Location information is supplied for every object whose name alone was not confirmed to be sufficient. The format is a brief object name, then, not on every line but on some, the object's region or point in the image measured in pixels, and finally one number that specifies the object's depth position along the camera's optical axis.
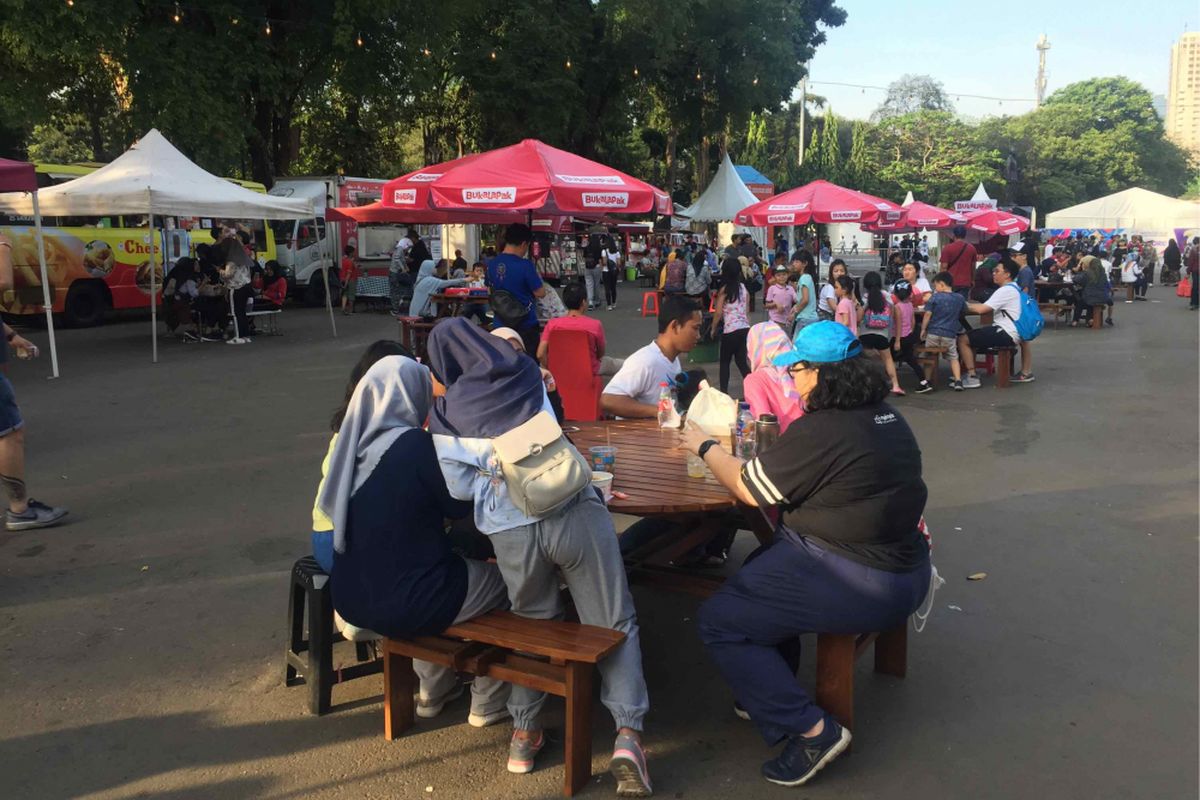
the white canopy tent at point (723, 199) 24.95
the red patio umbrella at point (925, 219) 21.07
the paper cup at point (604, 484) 3.54
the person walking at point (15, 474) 5.60
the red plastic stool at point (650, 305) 19.53
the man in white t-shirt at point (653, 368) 5.13
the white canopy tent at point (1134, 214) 40.69
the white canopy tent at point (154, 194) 12.20
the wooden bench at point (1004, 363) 10.88
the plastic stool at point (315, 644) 3.48
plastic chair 6.49
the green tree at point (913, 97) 92.44
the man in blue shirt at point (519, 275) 8.52
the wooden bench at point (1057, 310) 17.58
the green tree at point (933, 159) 61.75
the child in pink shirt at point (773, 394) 4.63
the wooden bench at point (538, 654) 2.99
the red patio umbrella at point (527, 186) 8.65
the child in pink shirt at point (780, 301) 10.72
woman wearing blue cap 3.09
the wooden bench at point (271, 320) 15.30
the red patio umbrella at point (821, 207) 15.52
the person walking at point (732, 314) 9.49
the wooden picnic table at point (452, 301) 12.72
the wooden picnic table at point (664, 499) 3.50
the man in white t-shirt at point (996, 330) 10.84
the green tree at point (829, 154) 53.12
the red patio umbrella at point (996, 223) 22.06
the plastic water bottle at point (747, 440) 3.97
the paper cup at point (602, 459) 3.84
